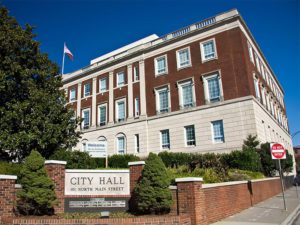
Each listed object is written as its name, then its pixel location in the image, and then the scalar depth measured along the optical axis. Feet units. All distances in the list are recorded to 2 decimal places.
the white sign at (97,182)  38.18
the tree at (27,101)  57.93
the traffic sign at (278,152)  52.27
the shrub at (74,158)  57.26
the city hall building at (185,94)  98.78
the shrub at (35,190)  33.68
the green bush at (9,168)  41.29
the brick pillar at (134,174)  38.69
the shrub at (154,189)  34.63
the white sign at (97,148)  69.54
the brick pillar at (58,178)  37.06
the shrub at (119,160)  93.71
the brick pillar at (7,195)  32.04
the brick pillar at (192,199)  34.58
